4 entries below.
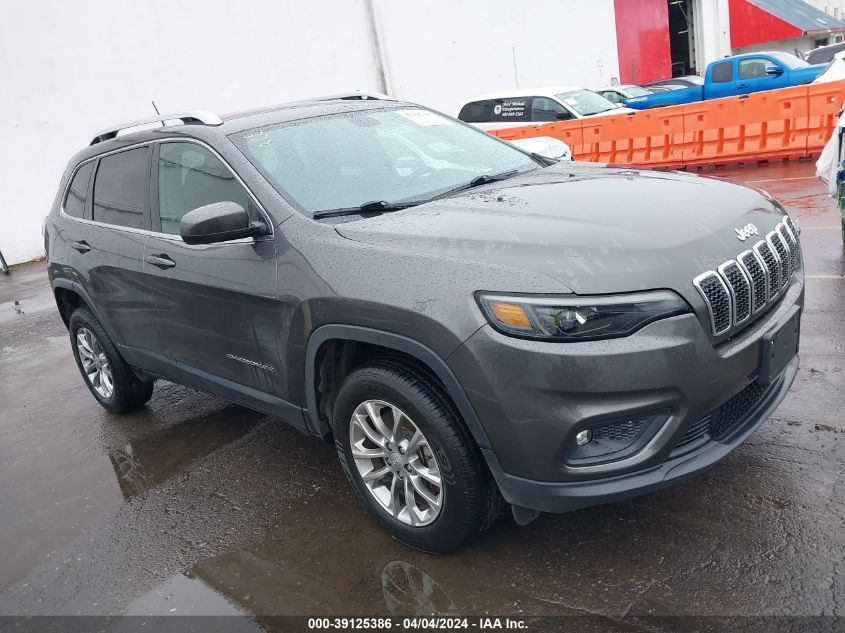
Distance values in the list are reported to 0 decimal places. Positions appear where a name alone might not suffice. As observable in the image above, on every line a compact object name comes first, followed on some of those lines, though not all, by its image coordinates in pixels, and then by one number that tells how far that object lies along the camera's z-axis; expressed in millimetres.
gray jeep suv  2648
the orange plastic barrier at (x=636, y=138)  12898
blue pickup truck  16188
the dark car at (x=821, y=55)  19733
